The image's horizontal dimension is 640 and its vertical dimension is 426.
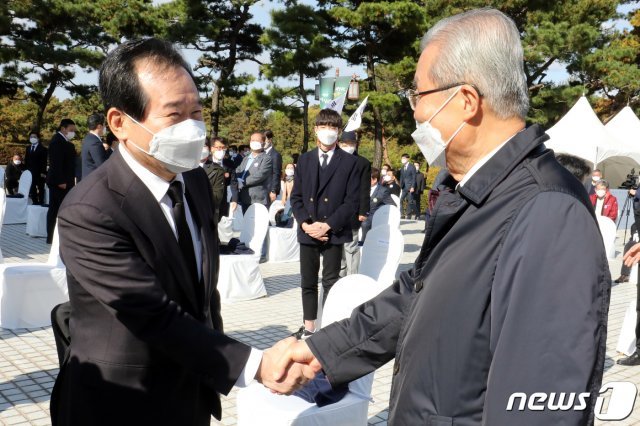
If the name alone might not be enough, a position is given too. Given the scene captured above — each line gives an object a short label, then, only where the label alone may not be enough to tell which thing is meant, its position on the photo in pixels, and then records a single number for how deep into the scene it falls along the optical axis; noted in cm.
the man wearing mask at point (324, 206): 517
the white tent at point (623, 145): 1906
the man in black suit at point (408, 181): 1869
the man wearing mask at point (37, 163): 1437
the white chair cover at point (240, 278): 691
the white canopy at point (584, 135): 1755
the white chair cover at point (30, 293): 563
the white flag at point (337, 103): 1100
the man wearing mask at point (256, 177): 963
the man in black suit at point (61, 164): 966
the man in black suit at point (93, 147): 856
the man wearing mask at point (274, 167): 984
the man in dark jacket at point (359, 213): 587
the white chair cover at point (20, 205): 1315
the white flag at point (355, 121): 1016
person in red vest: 1223
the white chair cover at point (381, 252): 538
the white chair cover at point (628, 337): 552
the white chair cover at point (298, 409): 268
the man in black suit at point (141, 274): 166
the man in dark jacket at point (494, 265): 111
